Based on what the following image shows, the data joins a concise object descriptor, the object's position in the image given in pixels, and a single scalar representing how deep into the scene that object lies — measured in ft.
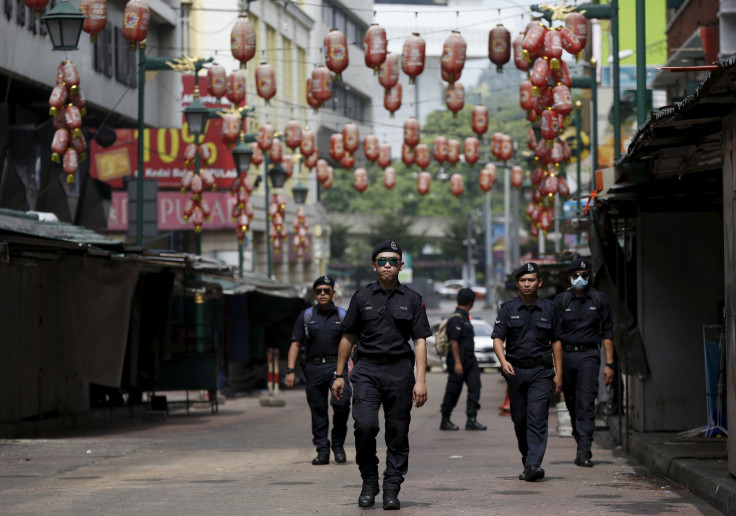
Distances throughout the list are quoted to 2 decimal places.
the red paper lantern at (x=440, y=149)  127.85
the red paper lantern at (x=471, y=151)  122.72
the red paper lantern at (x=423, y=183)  148.77
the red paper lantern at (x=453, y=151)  127.95
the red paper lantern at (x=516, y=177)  147.43
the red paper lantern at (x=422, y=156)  127.03
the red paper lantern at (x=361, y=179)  147.62
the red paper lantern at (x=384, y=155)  129.76
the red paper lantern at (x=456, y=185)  153.58
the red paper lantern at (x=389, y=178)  151.64
